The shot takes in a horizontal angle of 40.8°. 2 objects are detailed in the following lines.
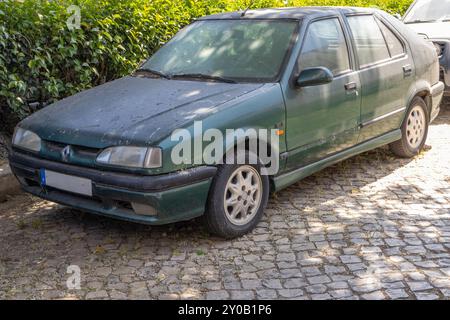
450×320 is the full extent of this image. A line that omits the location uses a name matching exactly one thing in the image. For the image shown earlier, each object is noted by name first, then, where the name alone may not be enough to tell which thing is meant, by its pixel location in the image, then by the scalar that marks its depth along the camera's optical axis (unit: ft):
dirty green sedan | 13.74
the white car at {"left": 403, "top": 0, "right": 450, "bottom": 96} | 29.07
